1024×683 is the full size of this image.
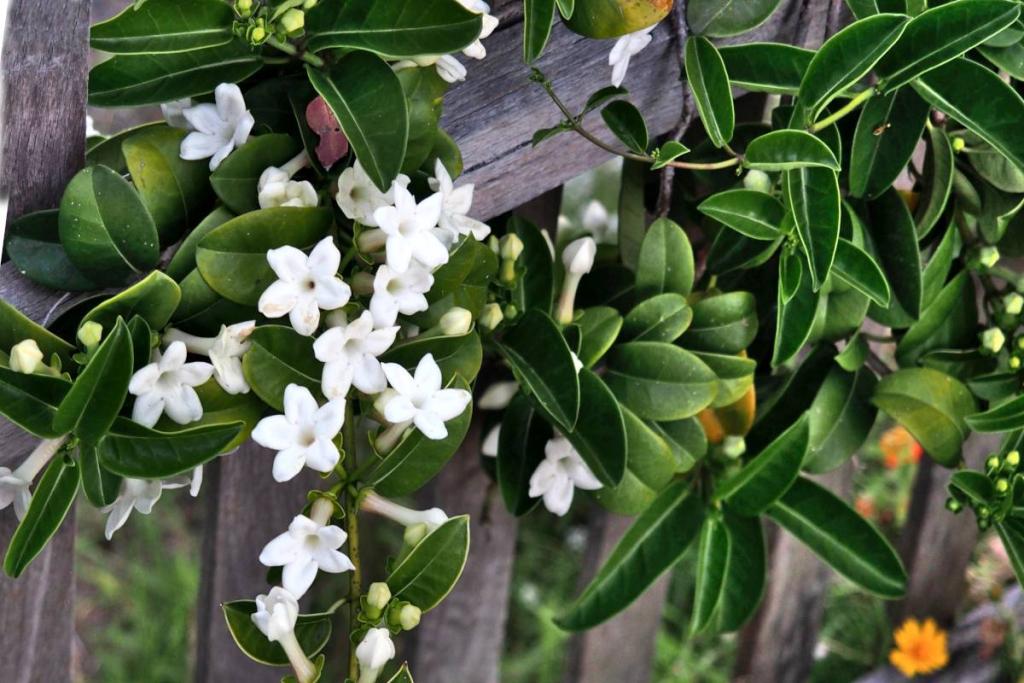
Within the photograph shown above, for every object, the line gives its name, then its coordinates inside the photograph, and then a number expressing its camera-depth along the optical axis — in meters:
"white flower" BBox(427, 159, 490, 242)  1.26
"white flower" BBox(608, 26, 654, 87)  1.31
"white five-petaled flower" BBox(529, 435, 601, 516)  1.37
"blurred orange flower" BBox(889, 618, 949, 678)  2.09
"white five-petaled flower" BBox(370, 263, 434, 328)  1.23
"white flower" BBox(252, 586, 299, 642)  1.23
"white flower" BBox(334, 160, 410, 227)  1.24
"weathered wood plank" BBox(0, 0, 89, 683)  1.21
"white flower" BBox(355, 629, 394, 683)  1.24
